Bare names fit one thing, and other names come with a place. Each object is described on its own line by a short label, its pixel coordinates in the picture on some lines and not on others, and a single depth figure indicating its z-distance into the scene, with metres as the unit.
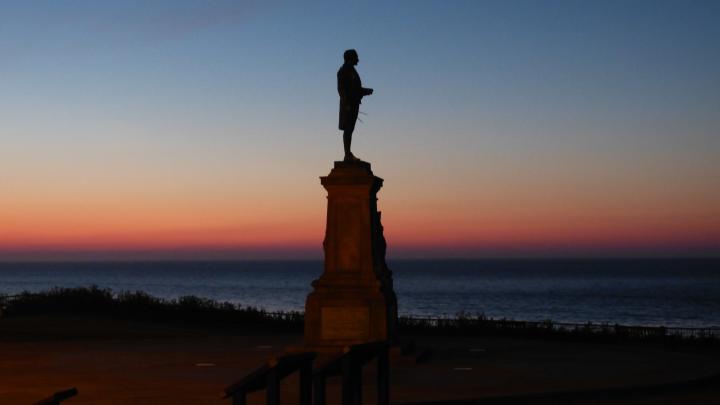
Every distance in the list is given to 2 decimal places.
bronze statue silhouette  20.30
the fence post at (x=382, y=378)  13.15
